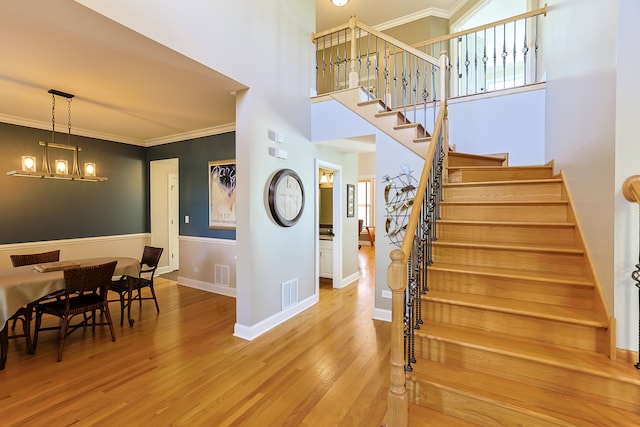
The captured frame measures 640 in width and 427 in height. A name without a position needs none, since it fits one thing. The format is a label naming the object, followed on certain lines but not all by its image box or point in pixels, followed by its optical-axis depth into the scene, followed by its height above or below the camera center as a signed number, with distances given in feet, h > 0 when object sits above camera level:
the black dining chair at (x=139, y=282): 11.63 -3.14
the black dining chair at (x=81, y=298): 8.79 -3.12
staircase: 5.13 -2.65
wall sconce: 19.33 +1.78
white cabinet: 17.28 -3.16
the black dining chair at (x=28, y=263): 9.00 -2.26
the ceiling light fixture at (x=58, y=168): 10.28 +1.43
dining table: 8.09 -2.35
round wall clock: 11.08 +0.36
